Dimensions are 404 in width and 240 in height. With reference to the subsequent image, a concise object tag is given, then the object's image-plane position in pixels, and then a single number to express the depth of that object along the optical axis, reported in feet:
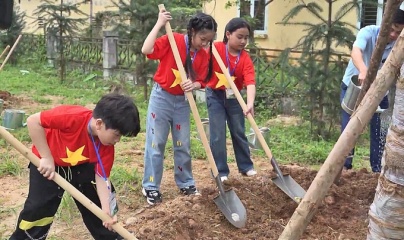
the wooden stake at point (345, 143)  6.74
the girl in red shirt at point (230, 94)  14.85
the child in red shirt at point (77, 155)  9.14
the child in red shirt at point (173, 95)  13.42
